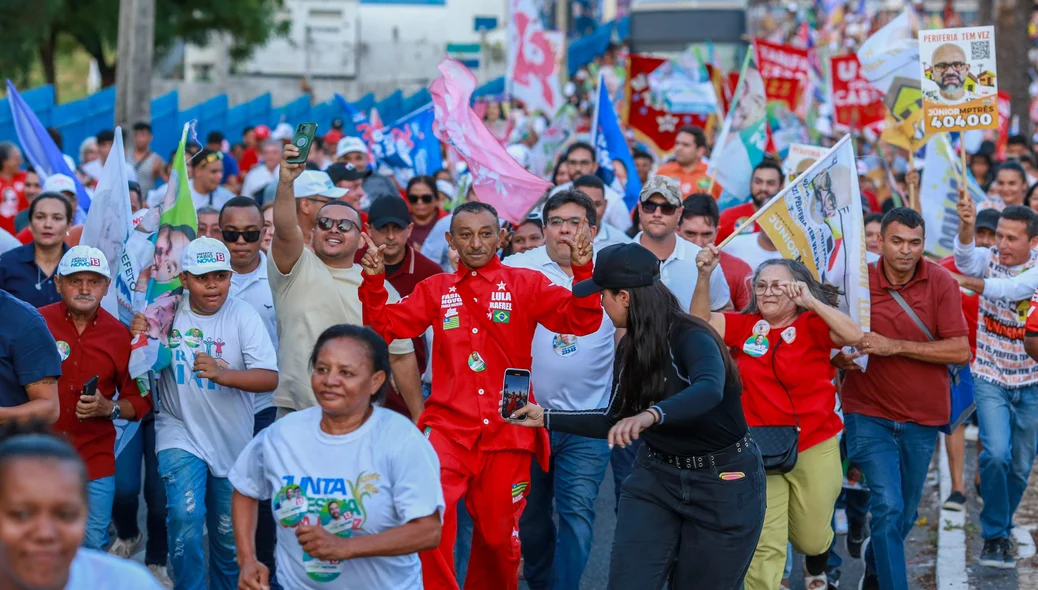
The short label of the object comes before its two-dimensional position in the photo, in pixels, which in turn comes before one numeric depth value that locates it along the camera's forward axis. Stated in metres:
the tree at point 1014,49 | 22.80
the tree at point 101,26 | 27.77
